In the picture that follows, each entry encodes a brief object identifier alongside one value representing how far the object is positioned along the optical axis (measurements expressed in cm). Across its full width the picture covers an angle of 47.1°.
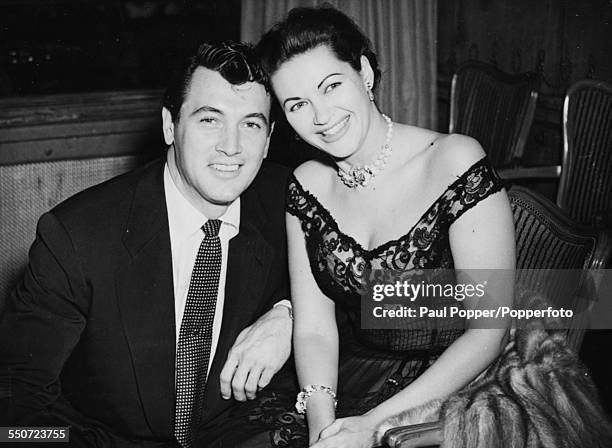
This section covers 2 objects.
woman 168
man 161
